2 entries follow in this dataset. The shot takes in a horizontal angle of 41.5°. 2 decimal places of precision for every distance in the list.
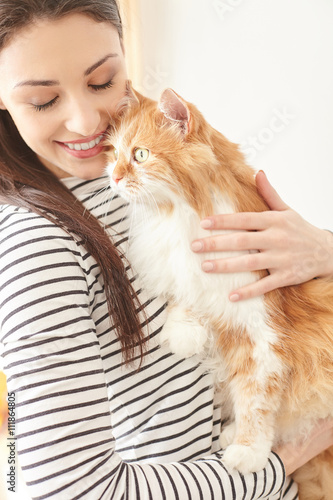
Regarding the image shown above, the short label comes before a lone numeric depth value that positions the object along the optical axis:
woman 0.79
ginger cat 1.05
